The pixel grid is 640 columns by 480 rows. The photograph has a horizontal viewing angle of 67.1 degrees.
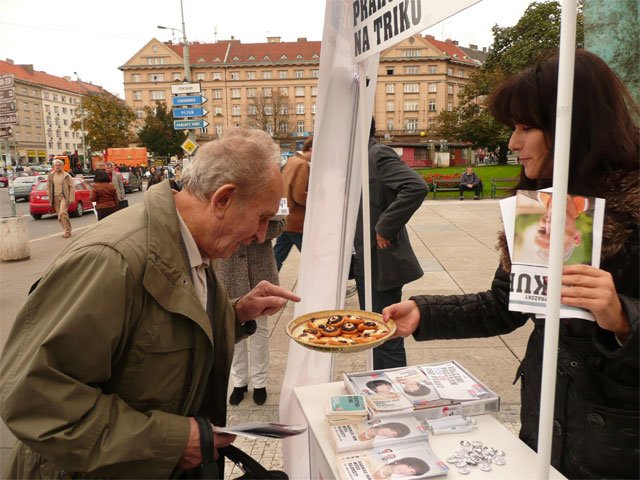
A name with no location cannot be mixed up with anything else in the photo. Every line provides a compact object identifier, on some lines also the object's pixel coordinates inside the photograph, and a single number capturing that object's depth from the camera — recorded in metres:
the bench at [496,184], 19.15
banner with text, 1.68
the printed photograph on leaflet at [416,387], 1.71
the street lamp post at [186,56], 18.06
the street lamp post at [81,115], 44.06
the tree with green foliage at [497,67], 35.50
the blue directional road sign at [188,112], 16.33
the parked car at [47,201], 16.56
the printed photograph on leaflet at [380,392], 1.67
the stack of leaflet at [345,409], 1.61
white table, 1.41
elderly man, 1.27
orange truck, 44.84
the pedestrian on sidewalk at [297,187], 5.02
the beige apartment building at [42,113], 79.75
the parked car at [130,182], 29.15
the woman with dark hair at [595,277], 1.15
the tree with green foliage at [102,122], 44.19
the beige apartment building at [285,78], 71.44
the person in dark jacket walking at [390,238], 3.54
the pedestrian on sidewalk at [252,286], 3.61
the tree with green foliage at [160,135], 58.78
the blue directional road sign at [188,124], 16.52
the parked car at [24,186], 24.12
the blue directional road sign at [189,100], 16.10
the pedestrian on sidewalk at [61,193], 11.95
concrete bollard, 9.53
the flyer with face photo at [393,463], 1.36
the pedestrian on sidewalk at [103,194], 9.91
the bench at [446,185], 19.97
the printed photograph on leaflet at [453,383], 1.76
